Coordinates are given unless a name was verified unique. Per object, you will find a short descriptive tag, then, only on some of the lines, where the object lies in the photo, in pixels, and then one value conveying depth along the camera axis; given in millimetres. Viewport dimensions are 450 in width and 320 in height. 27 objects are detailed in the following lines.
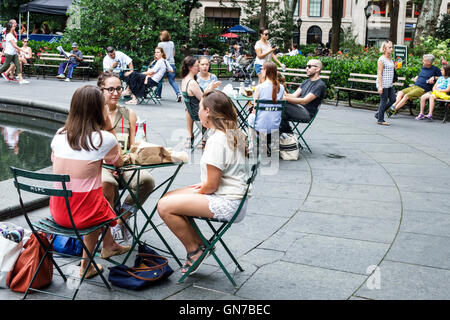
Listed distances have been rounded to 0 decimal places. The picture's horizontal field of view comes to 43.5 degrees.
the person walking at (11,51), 17562
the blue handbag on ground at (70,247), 4438
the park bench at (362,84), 15123
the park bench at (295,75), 17125
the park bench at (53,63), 21188
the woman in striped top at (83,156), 3822
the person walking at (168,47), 16553
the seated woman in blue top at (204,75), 9461
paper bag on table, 4242
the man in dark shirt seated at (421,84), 13735
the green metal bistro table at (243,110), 9538
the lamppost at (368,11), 31584
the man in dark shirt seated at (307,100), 8773
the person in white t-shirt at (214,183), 3973
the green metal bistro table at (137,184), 4180
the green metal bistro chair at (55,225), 3540
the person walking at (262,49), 14078
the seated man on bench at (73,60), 20703
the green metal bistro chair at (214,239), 3945
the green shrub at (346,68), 15009
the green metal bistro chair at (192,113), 8930
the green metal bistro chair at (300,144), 9117
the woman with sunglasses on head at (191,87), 8859
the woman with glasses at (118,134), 4608
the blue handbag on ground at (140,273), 3910
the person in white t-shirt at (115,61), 17203
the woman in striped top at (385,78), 12078
